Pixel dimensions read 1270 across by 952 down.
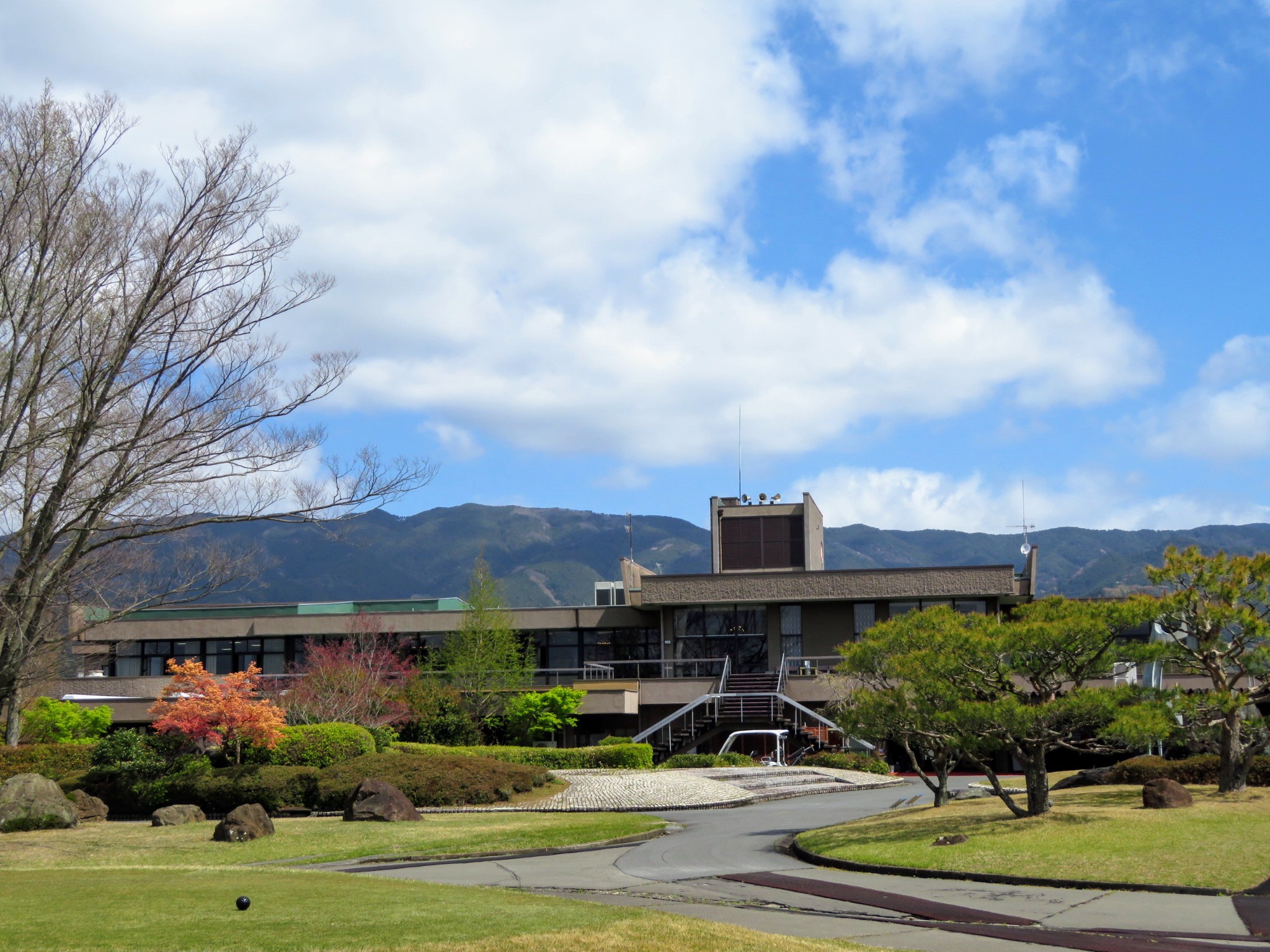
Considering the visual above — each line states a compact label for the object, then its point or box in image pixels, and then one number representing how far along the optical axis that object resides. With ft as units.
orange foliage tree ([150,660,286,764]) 95.14
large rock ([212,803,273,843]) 75.20
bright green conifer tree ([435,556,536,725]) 140.97
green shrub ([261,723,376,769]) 100.07
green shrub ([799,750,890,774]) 125.08
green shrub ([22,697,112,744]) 130.41
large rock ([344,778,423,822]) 84.02
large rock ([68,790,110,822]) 91.04
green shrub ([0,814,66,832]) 81.15
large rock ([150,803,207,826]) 84.64
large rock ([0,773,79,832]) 81.46
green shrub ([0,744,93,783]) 101.30
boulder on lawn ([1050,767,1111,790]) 89.71
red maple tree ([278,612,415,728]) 121.29
